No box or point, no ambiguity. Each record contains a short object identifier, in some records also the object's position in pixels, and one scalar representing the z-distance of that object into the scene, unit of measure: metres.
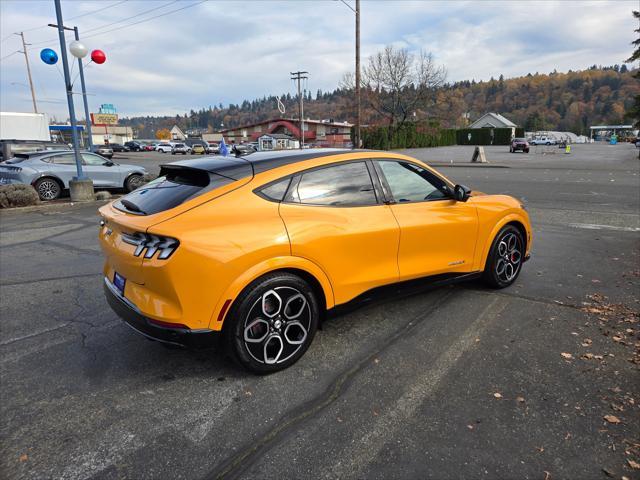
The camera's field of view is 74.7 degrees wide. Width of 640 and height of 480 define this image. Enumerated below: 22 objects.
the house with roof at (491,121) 114.31
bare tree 52.94
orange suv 2.72
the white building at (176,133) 130.86
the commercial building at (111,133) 95.12
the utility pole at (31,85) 53.12
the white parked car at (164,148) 61.51
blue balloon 11.78
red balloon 12.26
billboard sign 91.38
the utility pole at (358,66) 24.80
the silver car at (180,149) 53.06
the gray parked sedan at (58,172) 11.98
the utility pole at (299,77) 55.96
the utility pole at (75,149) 11.41
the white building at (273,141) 63.72
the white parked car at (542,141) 77.25
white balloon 11.28
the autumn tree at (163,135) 138.31
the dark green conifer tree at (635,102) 32.78
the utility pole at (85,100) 17.49
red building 81.06
